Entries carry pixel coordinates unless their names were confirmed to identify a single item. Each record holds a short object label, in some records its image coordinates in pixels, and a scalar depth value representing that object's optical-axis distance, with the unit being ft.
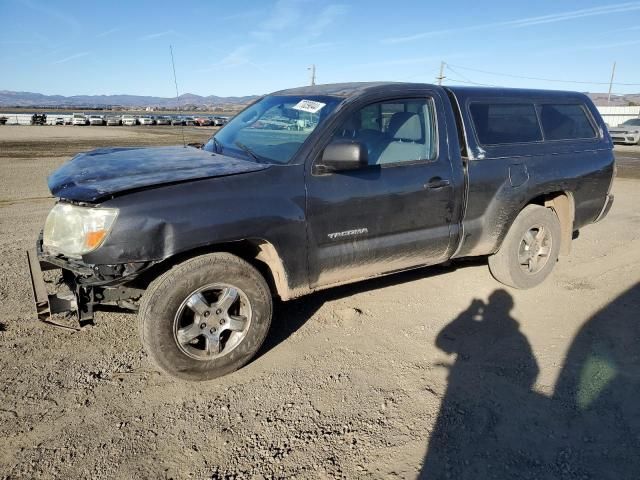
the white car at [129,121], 160.19
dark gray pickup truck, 8.91
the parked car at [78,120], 149.17
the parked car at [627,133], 80.23
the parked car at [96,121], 153.89
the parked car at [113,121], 157.08
